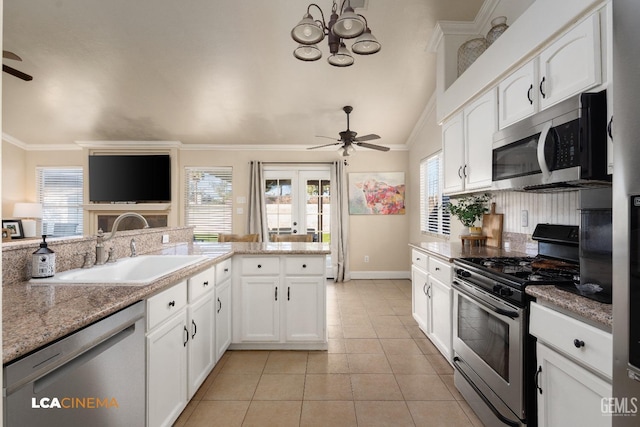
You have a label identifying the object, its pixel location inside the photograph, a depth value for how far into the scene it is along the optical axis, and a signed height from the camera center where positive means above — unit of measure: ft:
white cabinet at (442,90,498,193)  8.17 +1.91
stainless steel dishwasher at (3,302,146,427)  3.08 -1.84
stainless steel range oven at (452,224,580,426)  5.21 -2.03
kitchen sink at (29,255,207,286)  5.31 -1.14
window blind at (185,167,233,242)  19.61 +0.35
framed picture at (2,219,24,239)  16.36 -0.73
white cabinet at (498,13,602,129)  5.15 +2.52
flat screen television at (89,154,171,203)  18.66 +2.06
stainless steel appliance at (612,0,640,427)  3.01 +0.16
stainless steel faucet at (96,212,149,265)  6.81 -0.65
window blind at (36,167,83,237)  19.93 +0.88
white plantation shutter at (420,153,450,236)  14.93 +0.65
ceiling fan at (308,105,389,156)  13.07 +2.85
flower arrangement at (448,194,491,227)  10.52 +0.11
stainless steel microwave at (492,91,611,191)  4.83 +1.11
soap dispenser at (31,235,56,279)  5.33 -0.81
